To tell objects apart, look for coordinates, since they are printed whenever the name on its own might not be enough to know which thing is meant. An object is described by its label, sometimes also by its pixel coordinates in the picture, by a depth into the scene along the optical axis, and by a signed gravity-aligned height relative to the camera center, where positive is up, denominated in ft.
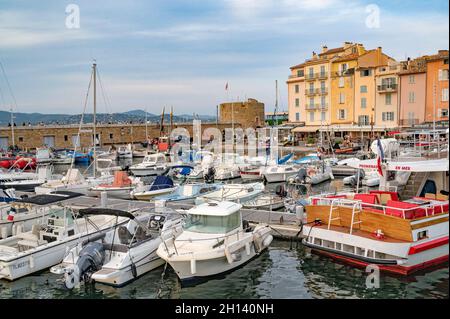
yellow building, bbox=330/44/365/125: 195.42 +21.46
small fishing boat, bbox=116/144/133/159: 199.82 -8.07
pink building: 166.20 +15.23
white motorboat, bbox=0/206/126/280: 48.47 -12.52
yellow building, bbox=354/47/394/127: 187.32 +20.02
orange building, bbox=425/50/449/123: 153.28 +17.25
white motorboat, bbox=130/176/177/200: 89.35 -11.04
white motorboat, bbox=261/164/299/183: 120.06 -10.66
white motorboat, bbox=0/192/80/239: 57.29 -11.16
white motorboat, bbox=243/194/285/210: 77.77 -12.16
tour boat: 45.42 -9.96
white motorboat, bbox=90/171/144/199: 95.14 -11.15
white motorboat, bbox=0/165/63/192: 110.25 -11.65
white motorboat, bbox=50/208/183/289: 45.75 -12.91
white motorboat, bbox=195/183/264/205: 77.56 -10.69
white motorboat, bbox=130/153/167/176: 139.33 -10.30
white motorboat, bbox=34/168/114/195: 97.77 -10.87
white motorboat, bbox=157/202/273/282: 45.47 -11.79
